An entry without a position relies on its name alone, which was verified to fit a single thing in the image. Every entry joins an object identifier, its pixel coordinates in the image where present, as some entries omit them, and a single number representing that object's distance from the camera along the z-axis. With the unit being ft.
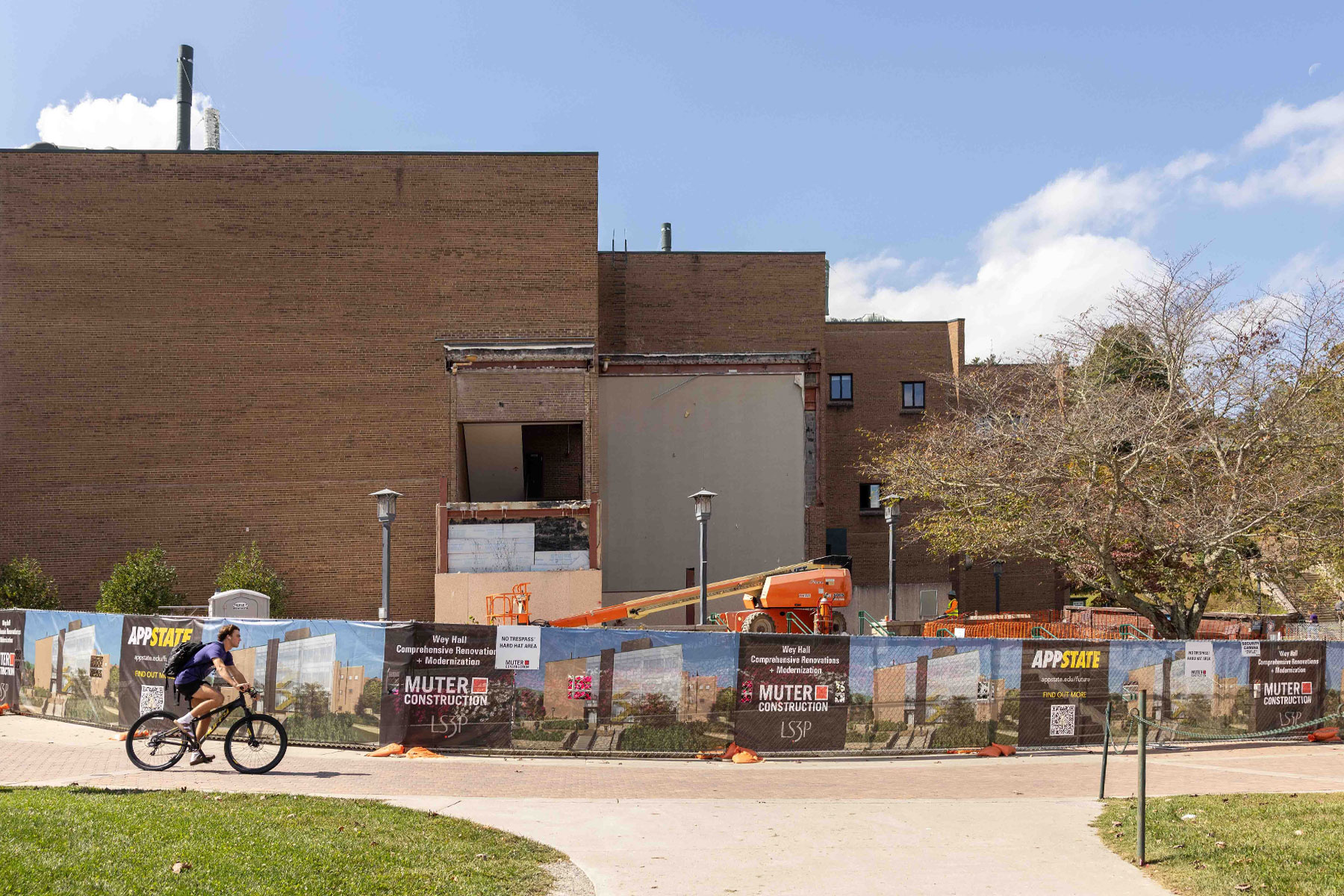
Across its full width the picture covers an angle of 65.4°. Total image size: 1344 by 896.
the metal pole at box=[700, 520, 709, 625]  65.82
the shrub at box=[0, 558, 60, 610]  80.43
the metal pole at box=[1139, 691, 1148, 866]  27.09
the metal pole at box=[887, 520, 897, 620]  85.13
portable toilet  68.69
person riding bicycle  35.27
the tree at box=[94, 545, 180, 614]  79.87
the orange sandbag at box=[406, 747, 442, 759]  41.06
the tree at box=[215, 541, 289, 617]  82.17
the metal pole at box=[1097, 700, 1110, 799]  35.01
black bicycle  35.76
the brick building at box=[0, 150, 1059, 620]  89.45
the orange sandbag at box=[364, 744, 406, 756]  41.27
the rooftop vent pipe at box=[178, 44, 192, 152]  120.78
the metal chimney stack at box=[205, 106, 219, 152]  121.29
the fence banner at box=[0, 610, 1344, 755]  42.60
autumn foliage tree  69.00
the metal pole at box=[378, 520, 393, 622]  65.62
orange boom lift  68.90
